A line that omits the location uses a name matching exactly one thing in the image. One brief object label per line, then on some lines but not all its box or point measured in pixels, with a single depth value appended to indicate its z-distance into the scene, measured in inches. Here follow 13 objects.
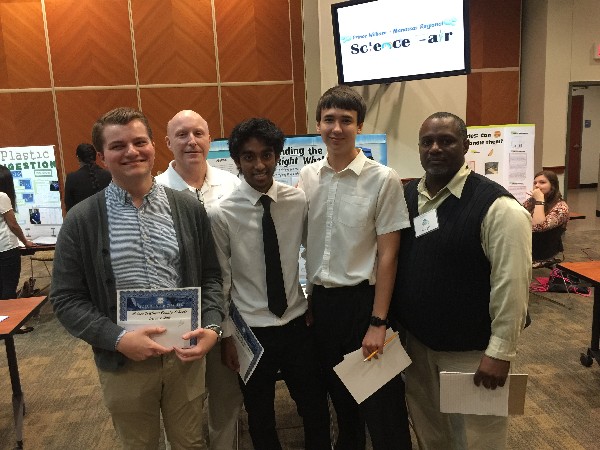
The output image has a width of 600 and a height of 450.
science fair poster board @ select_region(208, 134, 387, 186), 132.1
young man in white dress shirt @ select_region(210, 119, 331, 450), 70.3
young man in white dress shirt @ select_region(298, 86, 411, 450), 71.6
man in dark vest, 62.9
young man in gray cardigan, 59.0
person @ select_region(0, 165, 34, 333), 168.4
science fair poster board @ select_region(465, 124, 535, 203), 184.4
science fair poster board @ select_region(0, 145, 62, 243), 200.7
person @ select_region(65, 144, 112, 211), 189.8
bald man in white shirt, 82.7
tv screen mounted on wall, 151.9
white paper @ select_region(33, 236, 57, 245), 190.5
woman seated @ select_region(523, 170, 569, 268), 184.2
